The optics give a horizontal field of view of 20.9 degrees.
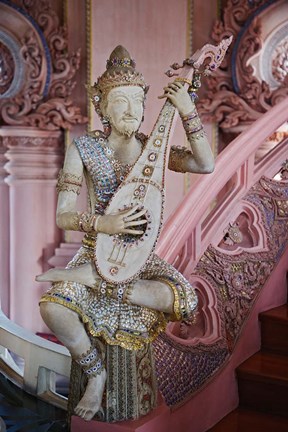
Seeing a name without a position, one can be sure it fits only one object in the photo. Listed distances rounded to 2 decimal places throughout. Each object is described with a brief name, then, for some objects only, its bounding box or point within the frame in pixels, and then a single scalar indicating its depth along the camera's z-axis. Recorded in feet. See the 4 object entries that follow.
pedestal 9.04
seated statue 8.89
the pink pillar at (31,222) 22.31
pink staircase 10.55
